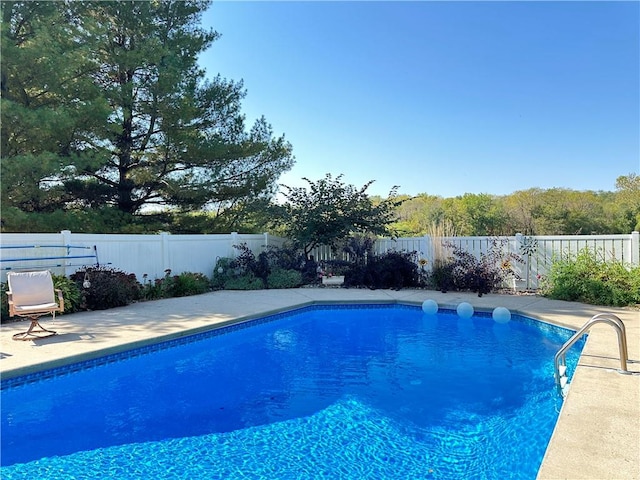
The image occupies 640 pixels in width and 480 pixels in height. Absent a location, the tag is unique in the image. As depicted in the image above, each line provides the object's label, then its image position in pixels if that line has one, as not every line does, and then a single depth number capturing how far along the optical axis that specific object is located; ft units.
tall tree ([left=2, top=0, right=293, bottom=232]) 33.22
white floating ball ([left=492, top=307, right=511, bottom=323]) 22.72
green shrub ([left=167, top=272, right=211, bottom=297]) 30.58
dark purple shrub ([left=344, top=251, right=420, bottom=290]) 33.37
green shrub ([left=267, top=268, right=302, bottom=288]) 34.91
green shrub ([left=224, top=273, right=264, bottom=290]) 33.94
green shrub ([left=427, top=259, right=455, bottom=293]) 31.12
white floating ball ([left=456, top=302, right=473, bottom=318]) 24.08
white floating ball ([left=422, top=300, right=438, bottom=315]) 25.16
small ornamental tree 37.11
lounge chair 17.74
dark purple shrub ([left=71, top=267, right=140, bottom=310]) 24.07
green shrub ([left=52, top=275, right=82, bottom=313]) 22.52
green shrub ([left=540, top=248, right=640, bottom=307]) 23.08
